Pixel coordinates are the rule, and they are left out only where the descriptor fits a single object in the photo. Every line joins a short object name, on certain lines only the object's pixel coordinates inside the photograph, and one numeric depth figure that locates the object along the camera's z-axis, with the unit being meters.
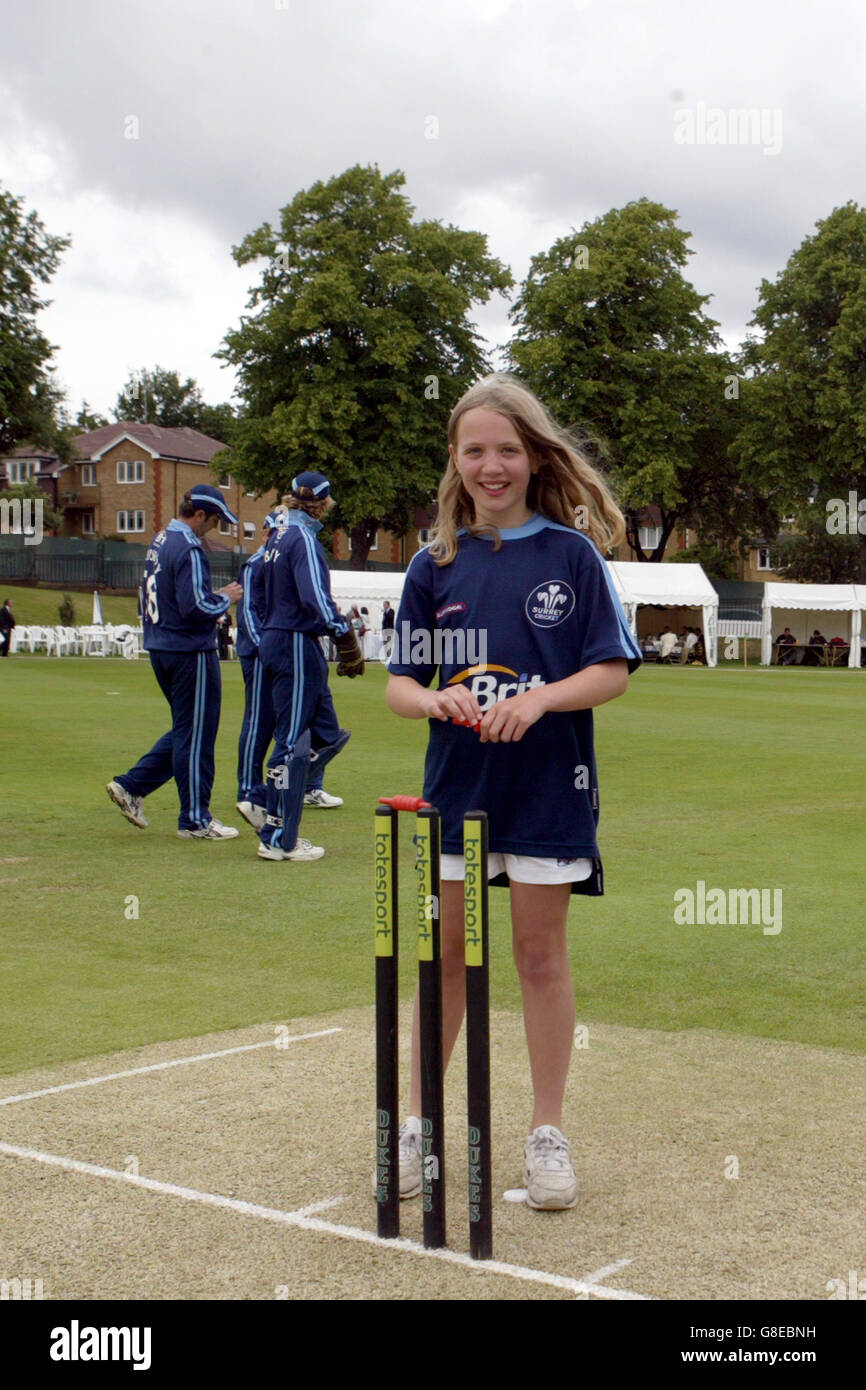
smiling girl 3.99
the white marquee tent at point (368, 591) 47.25
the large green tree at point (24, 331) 51.00
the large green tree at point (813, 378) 56.88
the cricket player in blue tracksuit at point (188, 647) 10.16
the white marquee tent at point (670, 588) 48.94
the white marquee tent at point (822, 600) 52.62
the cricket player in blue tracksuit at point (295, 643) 9.56
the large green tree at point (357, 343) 58.22
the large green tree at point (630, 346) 59.44
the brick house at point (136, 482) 87.50
